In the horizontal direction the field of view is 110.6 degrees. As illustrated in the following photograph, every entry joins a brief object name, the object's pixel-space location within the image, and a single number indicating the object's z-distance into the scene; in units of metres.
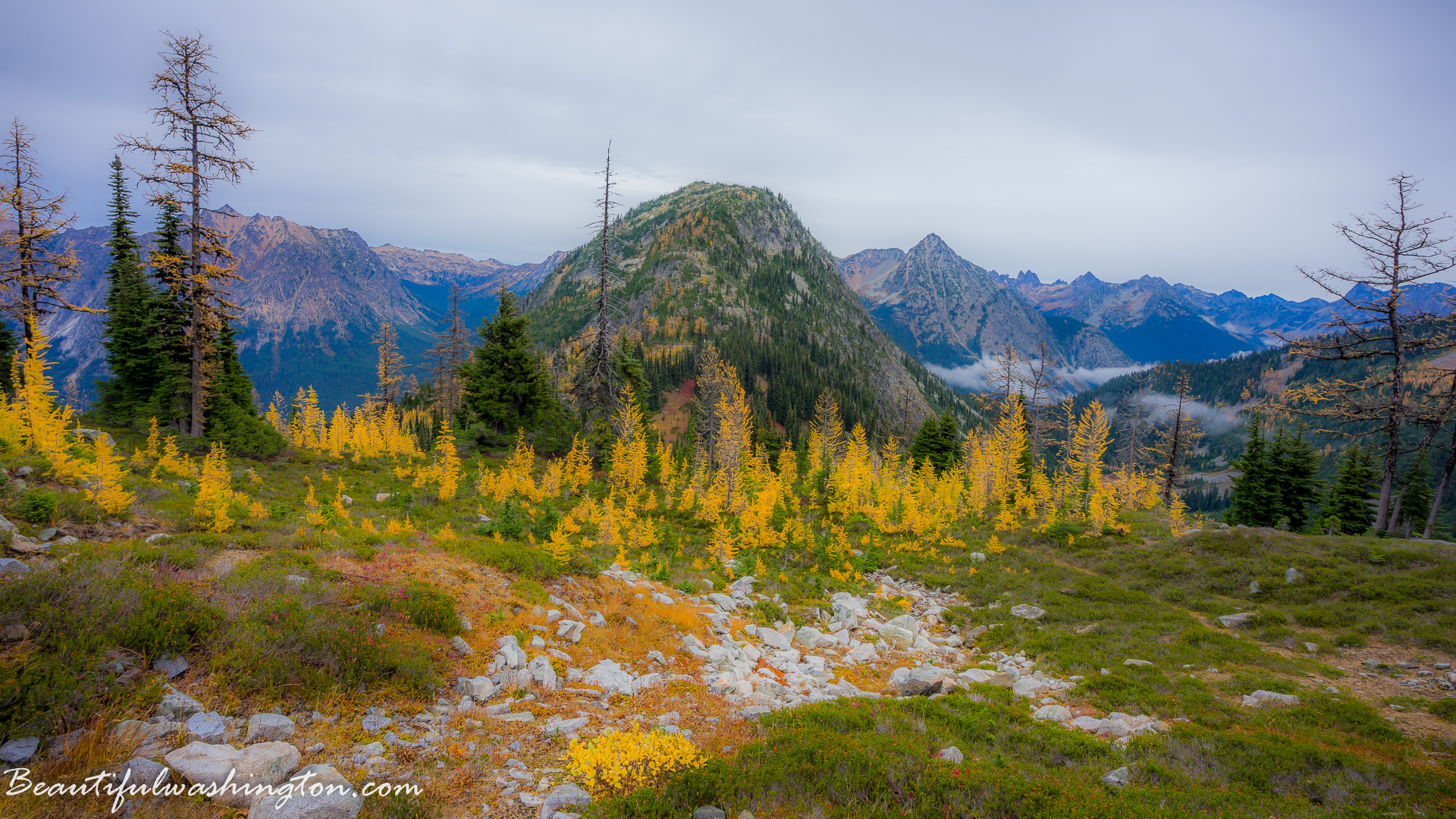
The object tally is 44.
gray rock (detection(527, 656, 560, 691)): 7.72
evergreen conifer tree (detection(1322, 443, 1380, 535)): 37.06
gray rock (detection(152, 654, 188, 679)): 5.56
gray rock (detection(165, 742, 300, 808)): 4.24
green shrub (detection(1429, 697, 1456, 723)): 8.79
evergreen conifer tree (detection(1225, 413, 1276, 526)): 38.97
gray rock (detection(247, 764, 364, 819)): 4.15
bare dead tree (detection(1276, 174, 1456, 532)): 18.05
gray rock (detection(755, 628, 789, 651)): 12.14
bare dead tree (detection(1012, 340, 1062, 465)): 31.73
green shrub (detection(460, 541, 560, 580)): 11.71
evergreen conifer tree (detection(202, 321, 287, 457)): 20.72
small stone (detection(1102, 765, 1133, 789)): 6.55
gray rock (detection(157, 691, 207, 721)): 5.05
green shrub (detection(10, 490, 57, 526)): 8.59
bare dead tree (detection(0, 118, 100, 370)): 15.06
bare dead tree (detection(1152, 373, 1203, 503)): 37.12
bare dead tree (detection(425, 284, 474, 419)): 45.47
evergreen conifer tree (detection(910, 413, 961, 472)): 44.47
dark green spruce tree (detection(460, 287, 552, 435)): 29.72
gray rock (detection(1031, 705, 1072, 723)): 9.06
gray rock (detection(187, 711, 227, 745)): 4.83
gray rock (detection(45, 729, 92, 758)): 4.10
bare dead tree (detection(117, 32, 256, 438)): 18.19
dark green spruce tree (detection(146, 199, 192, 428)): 20.91
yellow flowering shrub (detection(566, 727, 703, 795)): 5.33
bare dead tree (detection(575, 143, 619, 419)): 28.27
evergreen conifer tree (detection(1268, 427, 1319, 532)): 38.22
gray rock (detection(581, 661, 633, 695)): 8.11
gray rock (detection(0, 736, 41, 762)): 4.00
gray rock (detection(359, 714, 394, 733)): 5.86
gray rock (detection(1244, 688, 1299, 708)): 9.34
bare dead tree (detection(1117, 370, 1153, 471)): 43.91
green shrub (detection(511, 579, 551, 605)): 10.34
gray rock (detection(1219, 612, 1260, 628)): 13.84
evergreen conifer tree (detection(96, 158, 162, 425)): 22.36
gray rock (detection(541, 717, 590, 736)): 6.49
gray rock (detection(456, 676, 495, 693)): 7.13
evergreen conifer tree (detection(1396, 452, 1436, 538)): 36.41
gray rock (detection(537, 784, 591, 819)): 4.91
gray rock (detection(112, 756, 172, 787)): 4.07
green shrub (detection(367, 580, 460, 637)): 8.16
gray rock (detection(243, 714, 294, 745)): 5.20
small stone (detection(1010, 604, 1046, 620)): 15.55
